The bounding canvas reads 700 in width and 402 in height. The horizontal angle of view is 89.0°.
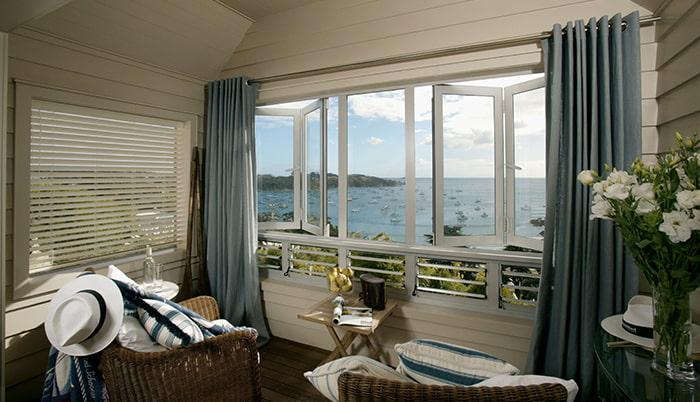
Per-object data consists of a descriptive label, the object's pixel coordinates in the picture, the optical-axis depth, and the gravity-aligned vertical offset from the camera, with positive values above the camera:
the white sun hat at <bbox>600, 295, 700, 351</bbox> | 1.33 -0.50
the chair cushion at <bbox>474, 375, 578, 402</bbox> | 0.95 -0.52
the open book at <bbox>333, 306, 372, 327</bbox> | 2.16 -0.72
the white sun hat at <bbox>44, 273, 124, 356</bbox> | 1.43 -0.48
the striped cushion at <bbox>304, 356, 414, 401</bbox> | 1.10 -0.54
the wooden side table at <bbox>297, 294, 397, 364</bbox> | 2.15 -0.74
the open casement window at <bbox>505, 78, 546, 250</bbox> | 2.26 +0.25
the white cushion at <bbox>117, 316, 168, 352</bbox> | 1.52 -0.58
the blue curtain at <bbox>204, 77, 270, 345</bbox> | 3.11 -0.05
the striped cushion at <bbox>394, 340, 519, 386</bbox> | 1.20 -0.56
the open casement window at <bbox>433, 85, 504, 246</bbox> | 2.42 +0.26
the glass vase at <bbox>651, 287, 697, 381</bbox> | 1.12 -0.42
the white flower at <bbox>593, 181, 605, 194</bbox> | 1.19 +0.05
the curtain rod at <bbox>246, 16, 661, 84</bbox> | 2.10 +1.00
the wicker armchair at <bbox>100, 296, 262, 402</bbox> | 1.49 -0.74
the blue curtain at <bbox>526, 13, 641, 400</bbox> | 1.83 +0.12
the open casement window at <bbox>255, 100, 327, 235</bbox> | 3.13 +0.32
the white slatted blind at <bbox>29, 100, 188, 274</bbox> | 2.35 +0.13
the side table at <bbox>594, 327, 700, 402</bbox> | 1.07 -0.58
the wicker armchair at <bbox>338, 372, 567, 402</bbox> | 0.92 -0.51
